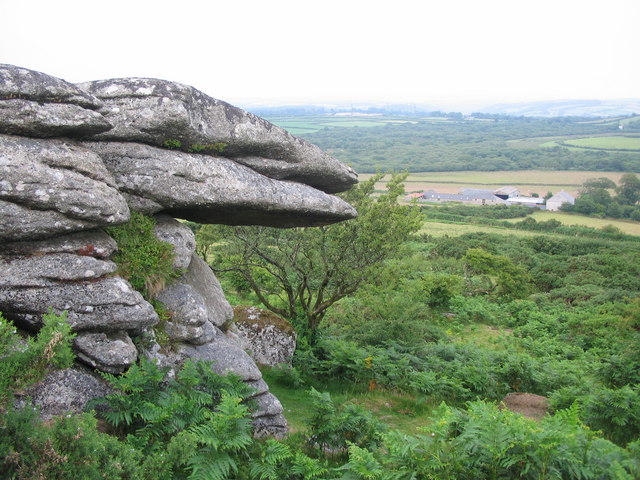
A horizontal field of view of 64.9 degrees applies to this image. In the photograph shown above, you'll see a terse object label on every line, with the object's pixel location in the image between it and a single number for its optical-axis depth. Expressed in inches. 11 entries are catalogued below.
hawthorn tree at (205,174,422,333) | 837.8
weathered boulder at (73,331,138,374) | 411.2
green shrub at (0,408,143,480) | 277.1
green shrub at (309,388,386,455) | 451.5
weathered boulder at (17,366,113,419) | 370.9
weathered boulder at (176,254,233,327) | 603.5
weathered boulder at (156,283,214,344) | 508.5
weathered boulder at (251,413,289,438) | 505.0
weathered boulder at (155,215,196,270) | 538.2
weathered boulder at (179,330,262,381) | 510.3
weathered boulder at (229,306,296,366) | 741.9
